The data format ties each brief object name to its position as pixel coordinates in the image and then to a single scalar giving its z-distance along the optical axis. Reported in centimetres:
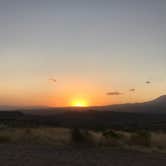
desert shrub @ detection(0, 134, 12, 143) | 1266
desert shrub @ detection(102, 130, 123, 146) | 1253
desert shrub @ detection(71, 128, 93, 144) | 1296
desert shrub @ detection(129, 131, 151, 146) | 1324
